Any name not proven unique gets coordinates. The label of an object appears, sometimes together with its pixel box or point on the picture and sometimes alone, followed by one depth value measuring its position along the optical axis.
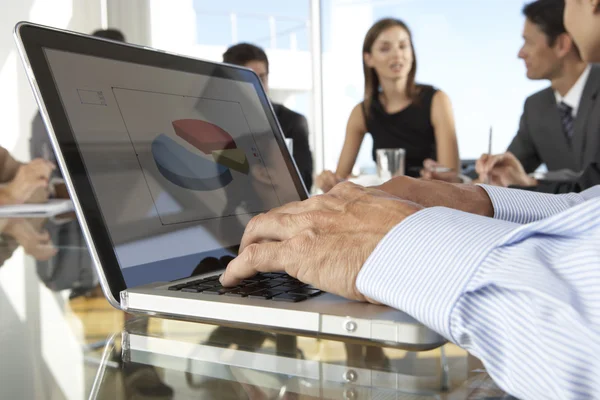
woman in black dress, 3.26
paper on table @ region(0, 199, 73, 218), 1.30
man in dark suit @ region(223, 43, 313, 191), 2.36
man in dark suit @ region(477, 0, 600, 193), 2.50
